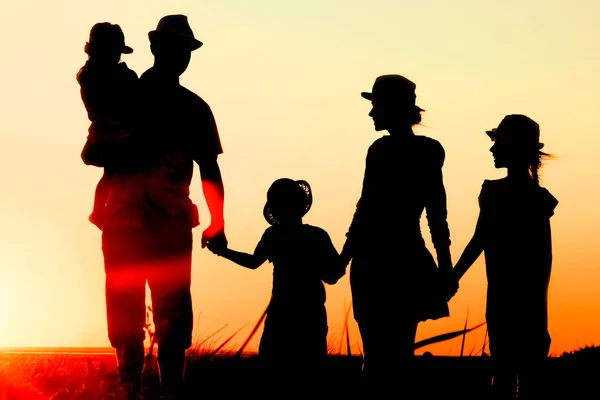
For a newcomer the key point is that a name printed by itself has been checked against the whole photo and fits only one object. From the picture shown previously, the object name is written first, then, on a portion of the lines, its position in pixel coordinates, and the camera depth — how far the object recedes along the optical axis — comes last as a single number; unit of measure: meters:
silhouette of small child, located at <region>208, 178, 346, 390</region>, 12.93
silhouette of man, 11.73
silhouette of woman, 11.47
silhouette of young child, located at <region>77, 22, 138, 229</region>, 11.48
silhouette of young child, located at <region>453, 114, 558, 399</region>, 12.11
